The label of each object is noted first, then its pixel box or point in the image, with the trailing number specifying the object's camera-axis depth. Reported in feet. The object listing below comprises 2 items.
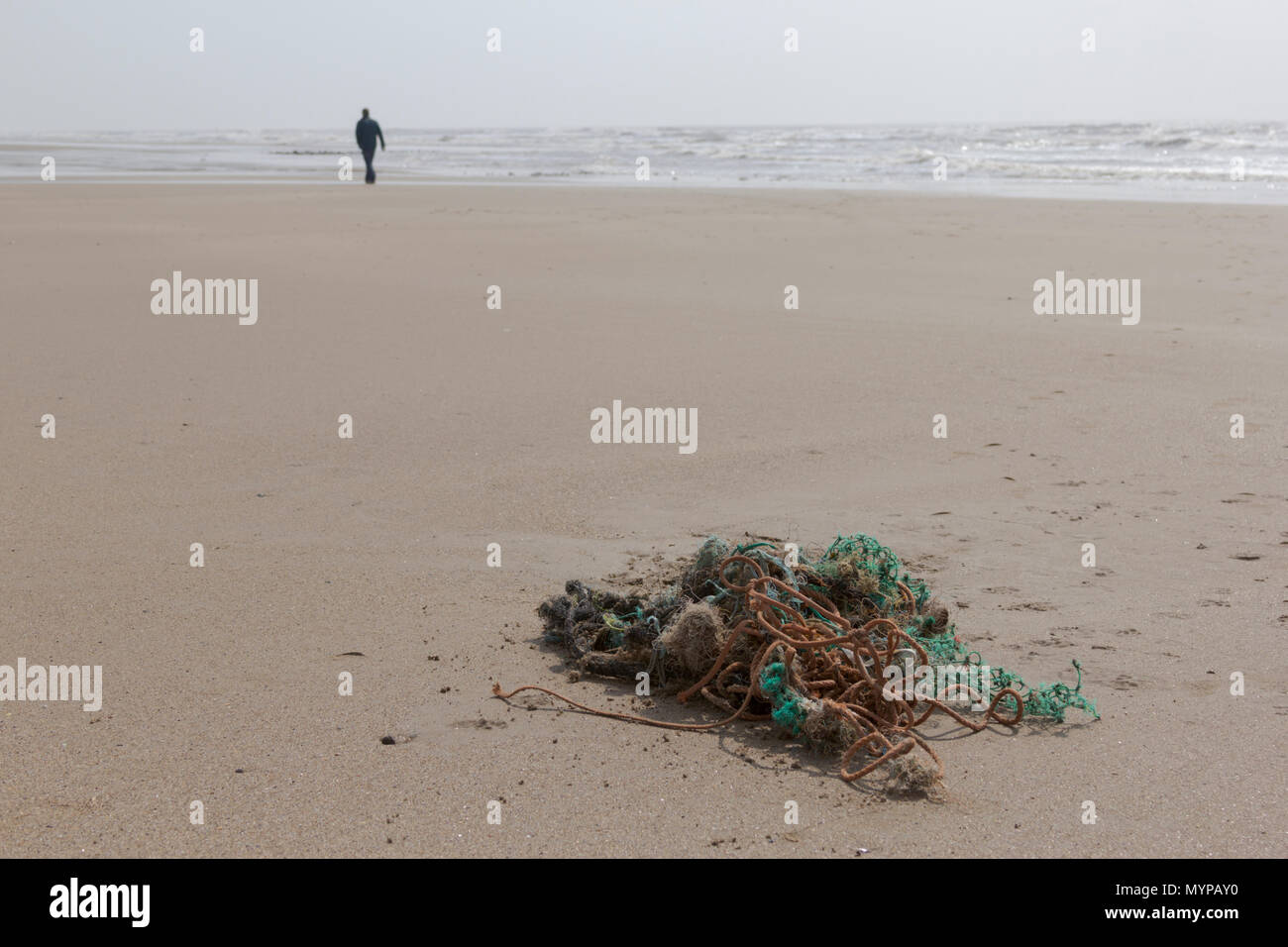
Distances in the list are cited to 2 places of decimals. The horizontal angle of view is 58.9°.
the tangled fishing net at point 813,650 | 10.57
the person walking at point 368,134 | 70.74
